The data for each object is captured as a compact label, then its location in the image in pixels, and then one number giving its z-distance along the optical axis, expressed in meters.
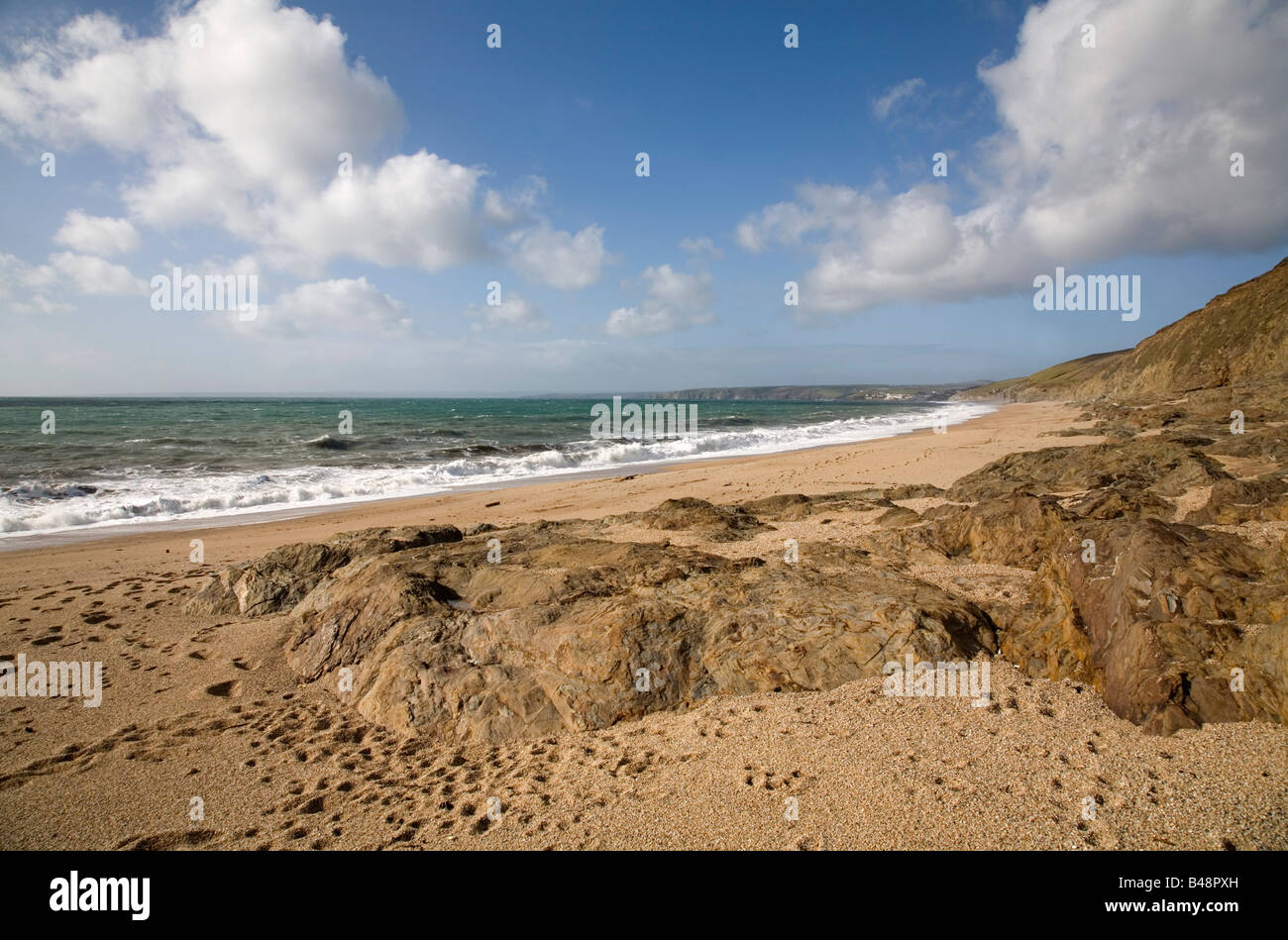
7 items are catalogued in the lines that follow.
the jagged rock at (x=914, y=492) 10.55
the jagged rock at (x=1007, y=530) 6.30
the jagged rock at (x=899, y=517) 8.11
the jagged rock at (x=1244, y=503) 6.20
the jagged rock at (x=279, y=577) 7.17
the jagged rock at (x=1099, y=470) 8.77
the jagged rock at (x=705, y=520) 8.45
